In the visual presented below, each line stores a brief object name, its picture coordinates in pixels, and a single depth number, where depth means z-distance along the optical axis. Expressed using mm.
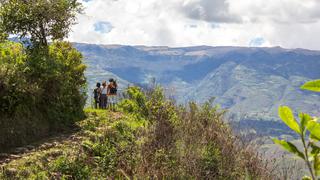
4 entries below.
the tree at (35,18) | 21969
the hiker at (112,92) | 29109
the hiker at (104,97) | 28184
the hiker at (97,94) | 28994
